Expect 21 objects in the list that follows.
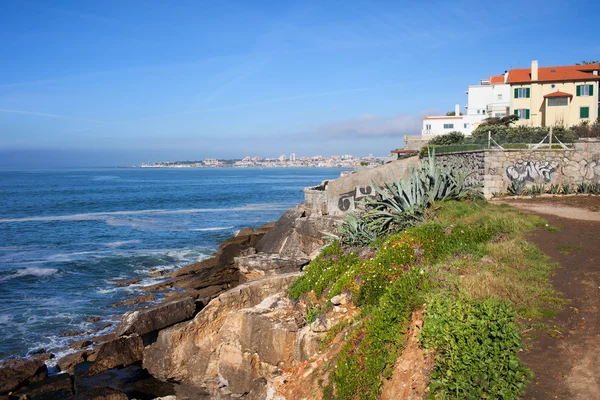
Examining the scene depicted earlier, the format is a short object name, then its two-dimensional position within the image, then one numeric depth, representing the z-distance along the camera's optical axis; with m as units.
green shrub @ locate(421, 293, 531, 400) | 5.28
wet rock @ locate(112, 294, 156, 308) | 16.80
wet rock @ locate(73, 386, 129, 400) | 9.73
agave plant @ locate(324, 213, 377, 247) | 11.96
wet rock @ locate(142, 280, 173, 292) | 18.51
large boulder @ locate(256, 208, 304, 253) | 20.62
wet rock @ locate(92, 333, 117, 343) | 13.40
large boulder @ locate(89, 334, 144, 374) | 11.55
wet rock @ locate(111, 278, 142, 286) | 19.65
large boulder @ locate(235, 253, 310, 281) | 14.55
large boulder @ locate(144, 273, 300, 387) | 10.51
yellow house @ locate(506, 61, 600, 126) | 40.53
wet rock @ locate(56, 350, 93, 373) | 11.85
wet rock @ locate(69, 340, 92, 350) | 13.03
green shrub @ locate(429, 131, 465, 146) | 32.38
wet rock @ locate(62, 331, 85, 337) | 14.10
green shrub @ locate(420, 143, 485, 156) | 20.44
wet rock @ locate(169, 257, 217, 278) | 20.57
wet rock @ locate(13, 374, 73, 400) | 10.52
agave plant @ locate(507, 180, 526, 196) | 18.89
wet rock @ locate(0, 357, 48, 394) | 10.73
